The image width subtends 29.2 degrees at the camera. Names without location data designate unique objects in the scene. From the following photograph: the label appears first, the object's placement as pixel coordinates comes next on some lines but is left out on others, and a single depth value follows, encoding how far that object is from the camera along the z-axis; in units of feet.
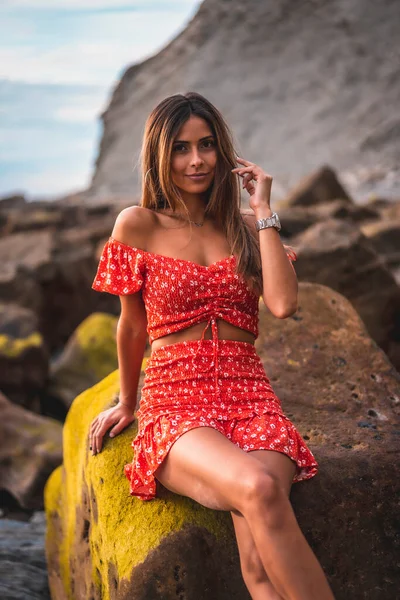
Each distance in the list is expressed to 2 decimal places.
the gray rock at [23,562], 14.66
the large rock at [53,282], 37.01
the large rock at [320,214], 31.27
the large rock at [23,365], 26.27
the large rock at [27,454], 20.53
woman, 9.43
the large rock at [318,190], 44.01
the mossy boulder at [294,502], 9.71
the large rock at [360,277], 21.36
